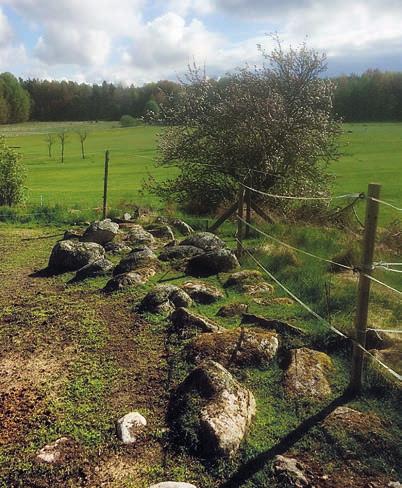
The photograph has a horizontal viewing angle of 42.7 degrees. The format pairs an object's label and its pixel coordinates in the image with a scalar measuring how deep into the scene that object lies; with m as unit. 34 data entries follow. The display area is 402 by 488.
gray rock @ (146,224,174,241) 13.50
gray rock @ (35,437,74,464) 4.46
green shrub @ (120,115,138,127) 112.06
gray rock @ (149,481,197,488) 3.95
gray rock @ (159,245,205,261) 10.62
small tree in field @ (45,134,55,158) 63.29
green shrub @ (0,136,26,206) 18.45
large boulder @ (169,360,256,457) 4.50
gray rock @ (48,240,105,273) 10.63
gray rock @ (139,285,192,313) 7.79
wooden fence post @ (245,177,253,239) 12.67
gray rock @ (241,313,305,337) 6.69
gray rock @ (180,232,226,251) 11.07
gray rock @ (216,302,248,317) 7.68
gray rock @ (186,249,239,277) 9.94
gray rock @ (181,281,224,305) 8.35
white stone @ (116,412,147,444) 4.73
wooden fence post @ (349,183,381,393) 5.10
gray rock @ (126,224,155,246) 12.54
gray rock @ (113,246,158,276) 9.80
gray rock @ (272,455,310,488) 4.10
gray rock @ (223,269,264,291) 9.00
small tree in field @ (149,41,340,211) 16.42
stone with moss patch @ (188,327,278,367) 5.99
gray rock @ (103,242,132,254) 11.73
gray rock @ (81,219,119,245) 12.44
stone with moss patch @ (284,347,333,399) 5.41
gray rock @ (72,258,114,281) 9.94
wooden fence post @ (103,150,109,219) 15.78
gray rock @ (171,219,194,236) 14.31
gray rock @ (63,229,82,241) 13.24
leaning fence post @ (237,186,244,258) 10.91
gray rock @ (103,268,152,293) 8.96
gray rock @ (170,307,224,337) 6.90
